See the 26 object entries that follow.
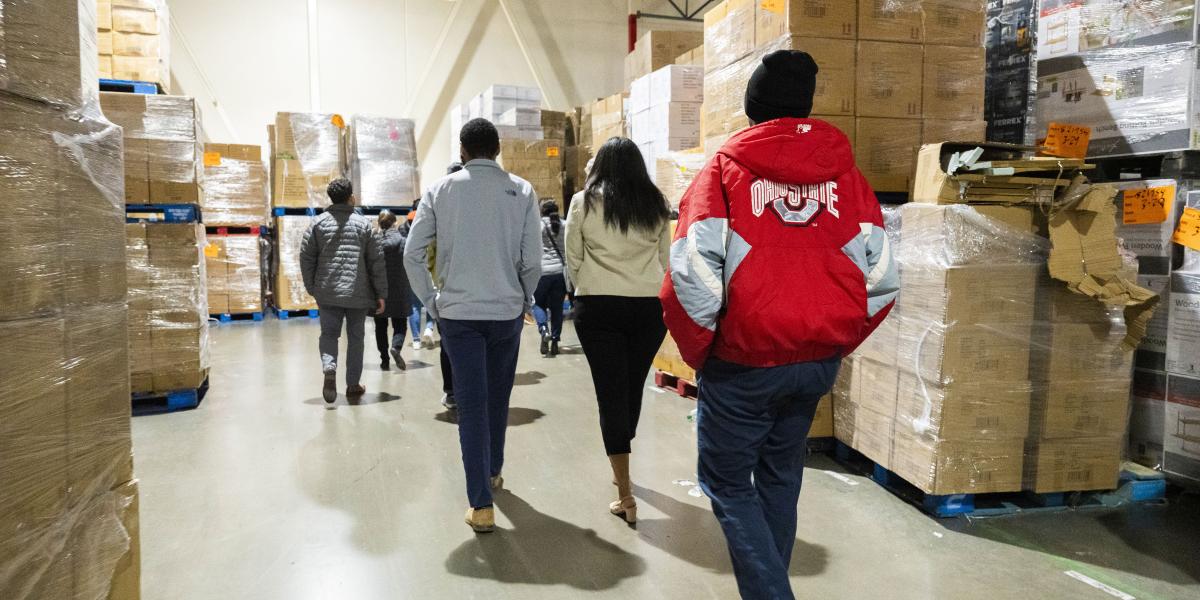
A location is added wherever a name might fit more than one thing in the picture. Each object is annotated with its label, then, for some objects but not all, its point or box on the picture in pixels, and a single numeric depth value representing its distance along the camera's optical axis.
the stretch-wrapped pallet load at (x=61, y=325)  1.56
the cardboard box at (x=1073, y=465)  3.72
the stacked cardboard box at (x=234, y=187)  10.69
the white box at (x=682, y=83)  7.40
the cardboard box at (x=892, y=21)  4.45
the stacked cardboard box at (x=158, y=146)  5.95
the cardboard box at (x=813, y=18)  4.34
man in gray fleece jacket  3.32
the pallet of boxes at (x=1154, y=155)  4.00
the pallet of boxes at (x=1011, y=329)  3.53
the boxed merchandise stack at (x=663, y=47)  9.59
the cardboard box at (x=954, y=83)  4.59
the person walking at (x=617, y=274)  3.45
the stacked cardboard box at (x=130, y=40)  6.18
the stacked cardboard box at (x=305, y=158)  11.32
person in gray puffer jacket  5.79
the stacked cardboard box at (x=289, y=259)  11.34
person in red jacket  2.09
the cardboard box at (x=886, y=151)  4.50
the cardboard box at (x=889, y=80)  4.48
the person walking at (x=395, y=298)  7.18
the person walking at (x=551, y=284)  7.91
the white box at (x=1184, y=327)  3.99
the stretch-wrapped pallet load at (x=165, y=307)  5.76
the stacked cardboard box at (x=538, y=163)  11.06
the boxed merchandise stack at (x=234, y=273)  10.80
